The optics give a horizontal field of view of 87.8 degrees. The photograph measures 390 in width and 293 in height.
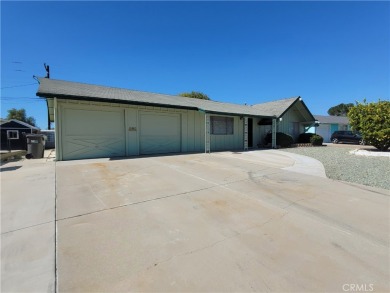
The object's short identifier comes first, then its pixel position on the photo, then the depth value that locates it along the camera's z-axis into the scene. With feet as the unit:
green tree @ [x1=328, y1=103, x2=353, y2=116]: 250.66
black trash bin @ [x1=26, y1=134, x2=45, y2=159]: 35.86
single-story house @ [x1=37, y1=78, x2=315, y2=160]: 31.76
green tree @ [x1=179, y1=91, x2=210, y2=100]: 120.22
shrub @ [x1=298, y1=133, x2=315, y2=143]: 66.94
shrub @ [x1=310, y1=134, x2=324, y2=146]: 64.23
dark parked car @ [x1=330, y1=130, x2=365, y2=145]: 75.46
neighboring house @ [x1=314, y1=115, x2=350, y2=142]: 102.17
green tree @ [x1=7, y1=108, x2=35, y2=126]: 166.91
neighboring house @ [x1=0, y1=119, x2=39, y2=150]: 67.62
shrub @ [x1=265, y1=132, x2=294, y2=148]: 57.62
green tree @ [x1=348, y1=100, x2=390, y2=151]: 41.73
